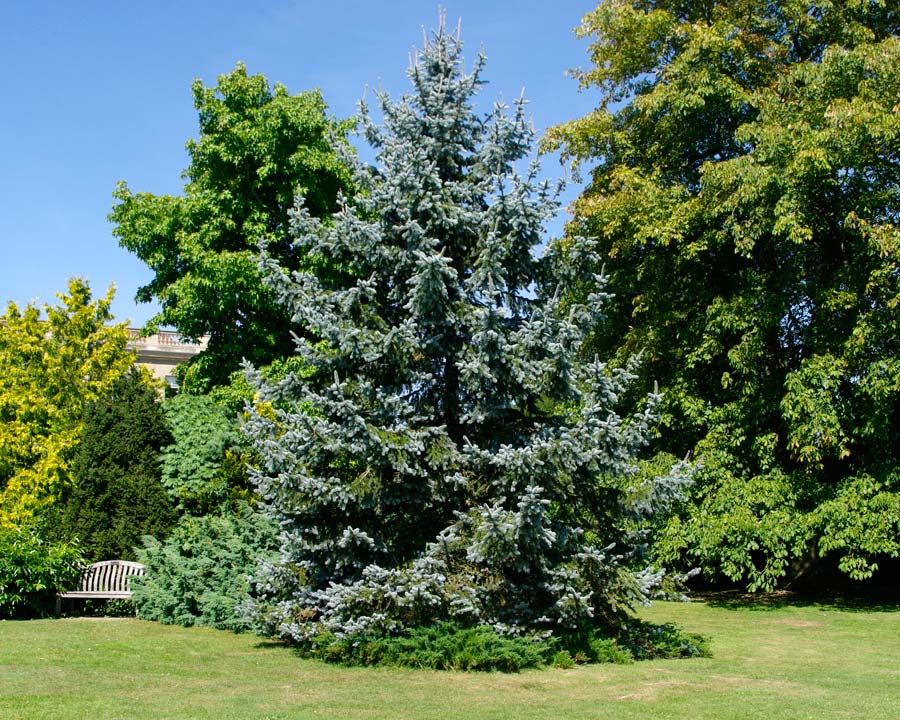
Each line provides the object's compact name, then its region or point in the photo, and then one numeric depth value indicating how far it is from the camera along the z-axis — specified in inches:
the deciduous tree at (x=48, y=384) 760.3
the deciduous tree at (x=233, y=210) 927.7
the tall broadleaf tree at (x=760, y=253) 696.4
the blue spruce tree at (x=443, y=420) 439.2
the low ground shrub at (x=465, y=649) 423.2
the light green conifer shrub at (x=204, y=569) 588.4
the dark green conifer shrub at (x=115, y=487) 688.4
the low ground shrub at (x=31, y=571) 601.6
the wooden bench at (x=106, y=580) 641.6
